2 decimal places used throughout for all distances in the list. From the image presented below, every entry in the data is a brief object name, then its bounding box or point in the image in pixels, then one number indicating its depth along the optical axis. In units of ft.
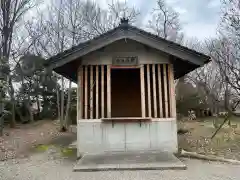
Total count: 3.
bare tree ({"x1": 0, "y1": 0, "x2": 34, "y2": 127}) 39.59
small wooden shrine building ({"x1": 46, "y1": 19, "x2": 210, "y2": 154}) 17.42
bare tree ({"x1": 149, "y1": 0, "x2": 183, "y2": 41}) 50.31
